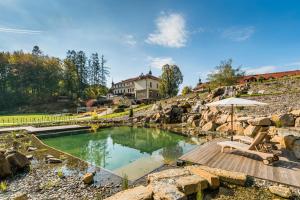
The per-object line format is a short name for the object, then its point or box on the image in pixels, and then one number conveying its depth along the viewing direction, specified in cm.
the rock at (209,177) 456
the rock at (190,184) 413
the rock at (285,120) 1152
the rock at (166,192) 355
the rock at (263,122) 776
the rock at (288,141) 694
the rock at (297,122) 1123
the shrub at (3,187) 514
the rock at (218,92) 2572
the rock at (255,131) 789
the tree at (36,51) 6053
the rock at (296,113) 1172
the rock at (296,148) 629
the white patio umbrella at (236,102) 744
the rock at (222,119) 1499
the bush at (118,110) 3276
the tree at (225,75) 3397
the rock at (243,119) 1247
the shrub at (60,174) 593
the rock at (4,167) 603
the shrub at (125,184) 482
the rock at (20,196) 467
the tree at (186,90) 4084
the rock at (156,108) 2535
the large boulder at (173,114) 2064
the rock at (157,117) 2078
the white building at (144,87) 5072
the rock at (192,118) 1873
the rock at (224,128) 1344
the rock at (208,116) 1659
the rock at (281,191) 414
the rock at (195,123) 1720
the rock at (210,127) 1458
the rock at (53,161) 745
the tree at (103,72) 6482
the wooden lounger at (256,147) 578
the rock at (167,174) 470
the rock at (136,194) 378
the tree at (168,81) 4588
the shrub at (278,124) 1123
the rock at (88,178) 545
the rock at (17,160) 652
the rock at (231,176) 472
